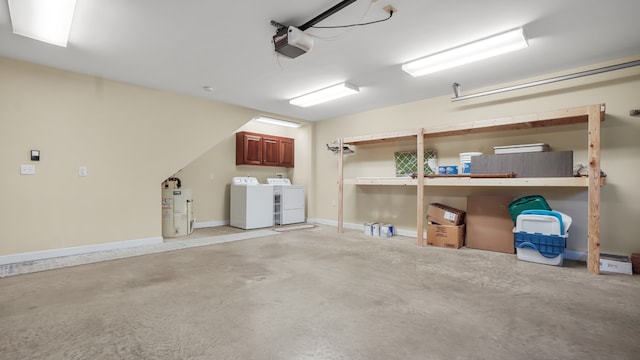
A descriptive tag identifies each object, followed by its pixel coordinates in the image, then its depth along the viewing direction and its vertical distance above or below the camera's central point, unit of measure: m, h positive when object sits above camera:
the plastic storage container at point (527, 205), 3.79 -0.32
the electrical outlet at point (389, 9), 2.51 +1.54
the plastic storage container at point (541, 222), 3.49 -0.52
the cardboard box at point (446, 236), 4.45 -0.88
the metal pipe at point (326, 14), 2.39 +1.51
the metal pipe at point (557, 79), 3.40 +1.40
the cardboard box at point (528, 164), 3.56 +0.24
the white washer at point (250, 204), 6.15 -0.56
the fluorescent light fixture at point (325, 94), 4.54 +1.49
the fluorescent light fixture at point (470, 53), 2.97 +1.50
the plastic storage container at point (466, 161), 4.35 +0.31
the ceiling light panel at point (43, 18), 2.43 +1.48
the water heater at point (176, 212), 5.26 -0.63
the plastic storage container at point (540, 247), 3.48 -0.84
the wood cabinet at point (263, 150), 6.74 +0.74
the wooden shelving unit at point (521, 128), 3.25 +0.37
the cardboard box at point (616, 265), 3.22 -0.96
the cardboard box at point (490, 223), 4.19 -0.65
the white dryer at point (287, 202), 6.73 -0.56
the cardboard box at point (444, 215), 4.54 -0.56
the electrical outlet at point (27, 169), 3.70 +0.11
